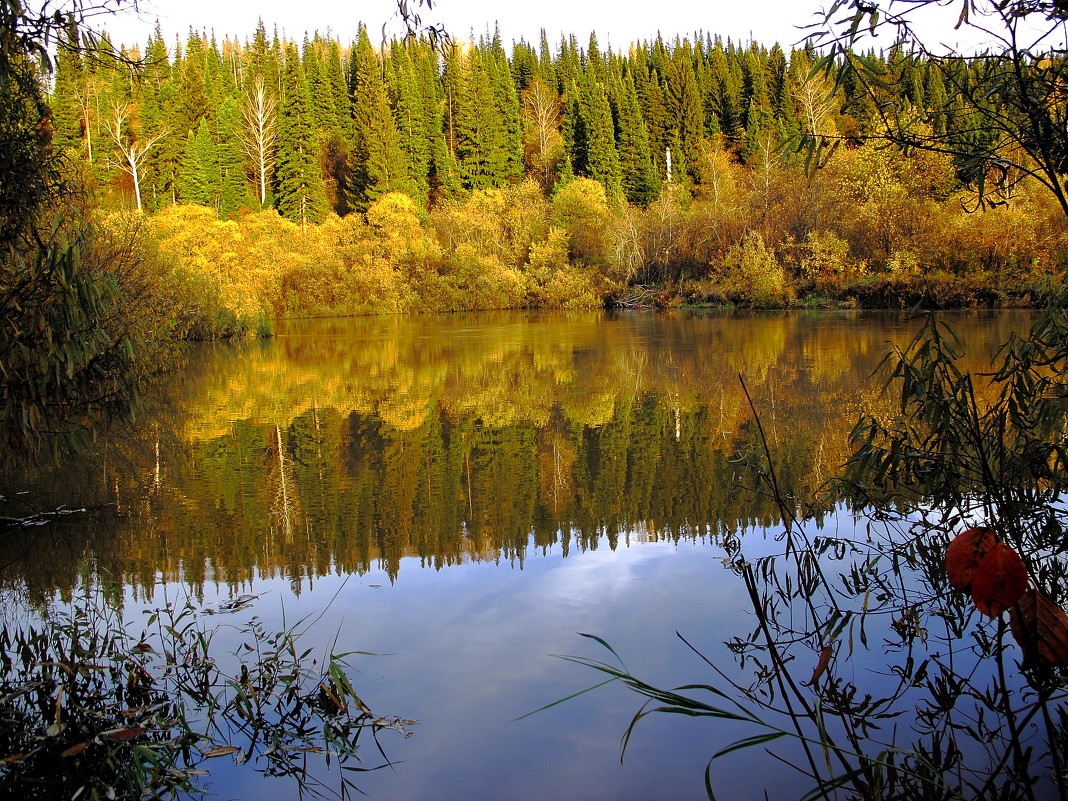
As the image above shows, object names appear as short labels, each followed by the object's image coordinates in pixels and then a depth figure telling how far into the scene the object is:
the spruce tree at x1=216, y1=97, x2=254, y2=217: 49.19
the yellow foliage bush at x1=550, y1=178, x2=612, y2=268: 41.12
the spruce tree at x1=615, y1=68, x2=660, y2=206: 52.44
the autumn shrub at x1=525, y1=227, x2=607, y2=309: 38.69
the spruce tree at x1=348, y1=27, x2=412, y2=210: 50.91
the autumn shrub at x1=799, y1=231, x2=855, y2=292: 30.50
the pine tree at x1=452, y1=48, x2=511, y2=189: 54.59
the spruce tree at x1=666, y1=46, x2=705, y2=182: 58.12
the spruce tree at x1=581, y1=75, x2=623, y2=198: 52.31
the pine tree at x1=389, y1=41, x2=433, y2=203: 54.59
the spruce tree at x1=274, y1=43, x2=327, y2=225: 50.72
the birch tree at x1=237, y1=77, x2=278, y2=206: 50.75
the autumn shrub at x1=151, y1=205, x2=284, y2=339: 21.77
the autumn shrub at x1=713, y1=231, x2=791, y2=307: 31.11
